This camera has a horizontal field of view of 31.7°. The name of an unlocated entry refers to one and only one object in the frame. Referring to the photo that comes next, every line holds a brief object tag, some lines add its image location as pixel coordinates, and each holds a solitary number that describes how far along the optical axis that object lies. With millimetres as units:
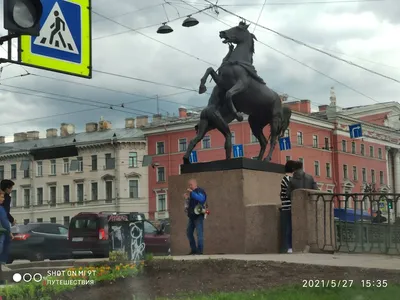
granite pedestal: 12508
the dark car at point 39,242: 21859
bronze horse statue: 13641
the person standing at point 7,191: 11464
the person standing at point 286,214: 12023
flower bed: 8125
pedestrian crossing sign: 6195
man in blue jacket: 12117
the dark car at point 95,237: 24219
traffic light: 5336
